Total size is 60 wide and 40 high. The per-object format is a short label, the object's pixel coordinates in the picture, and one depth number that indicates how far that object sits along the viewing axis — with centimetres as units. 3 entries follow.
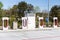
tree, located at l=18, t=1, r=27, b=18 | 3201
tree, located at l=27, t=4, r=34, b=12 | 3316
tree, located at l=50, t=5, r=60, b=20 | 2757
